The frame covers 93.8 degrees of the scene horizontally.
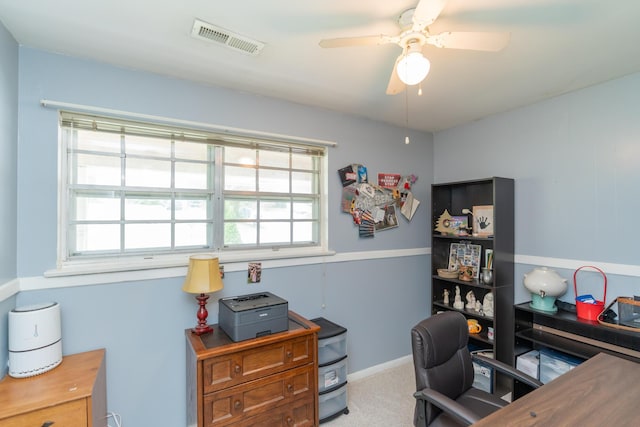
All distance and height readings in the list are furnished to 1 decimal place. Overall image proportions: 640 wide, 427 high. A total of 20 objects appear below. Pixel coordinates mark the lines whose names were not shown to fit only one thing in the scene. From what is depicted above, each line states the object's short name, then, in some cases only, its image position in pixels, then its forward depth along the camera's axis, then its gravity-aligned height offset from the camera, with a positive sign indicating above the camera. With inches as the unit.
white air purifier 58.6 -25.5
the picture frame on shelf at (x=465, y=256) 114.4 -16.7
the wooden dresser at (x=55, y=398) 51.1 -33.2
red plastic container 81.7 -25.9
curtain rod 69.3 +24.9
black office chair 57.3 -32.8
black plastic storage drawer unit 87.9 -47.7
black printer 72.4 -25.9
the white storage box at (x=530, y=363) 91.3 -45.9
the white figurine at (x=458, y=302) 114.7 -33.9
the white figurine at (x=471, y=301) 113.3 -33.1
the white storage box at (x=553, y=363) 85.8 -43.3
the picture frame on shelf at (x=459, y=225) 115.2 -4.1
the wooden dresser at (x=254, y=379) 67.4 -40.1
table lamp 74.2 -16.4
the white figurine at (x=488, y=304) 106.7 -32.4
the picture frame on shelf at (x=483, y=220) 108.0 -2.1
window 75.2 +6.5
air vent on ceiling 61.0 +37.9
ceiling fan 50.6 +30.8
